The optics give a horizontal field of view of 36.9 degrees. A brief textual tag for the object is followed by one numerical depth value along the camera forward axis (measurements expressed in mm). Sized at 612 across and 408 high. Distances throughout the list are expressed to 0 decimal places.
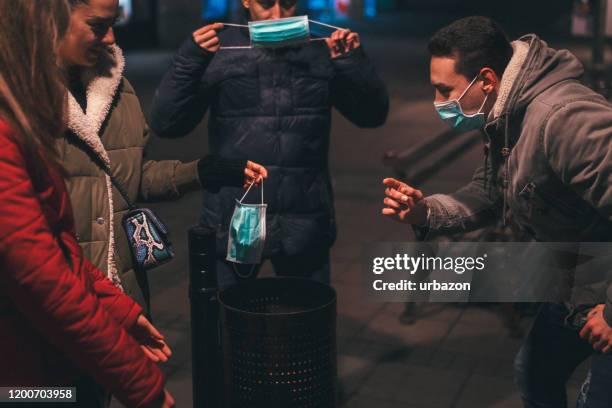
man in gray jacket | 2918
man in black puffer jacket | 4105
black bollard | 3639
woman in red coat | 2104
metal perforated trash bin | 3109
